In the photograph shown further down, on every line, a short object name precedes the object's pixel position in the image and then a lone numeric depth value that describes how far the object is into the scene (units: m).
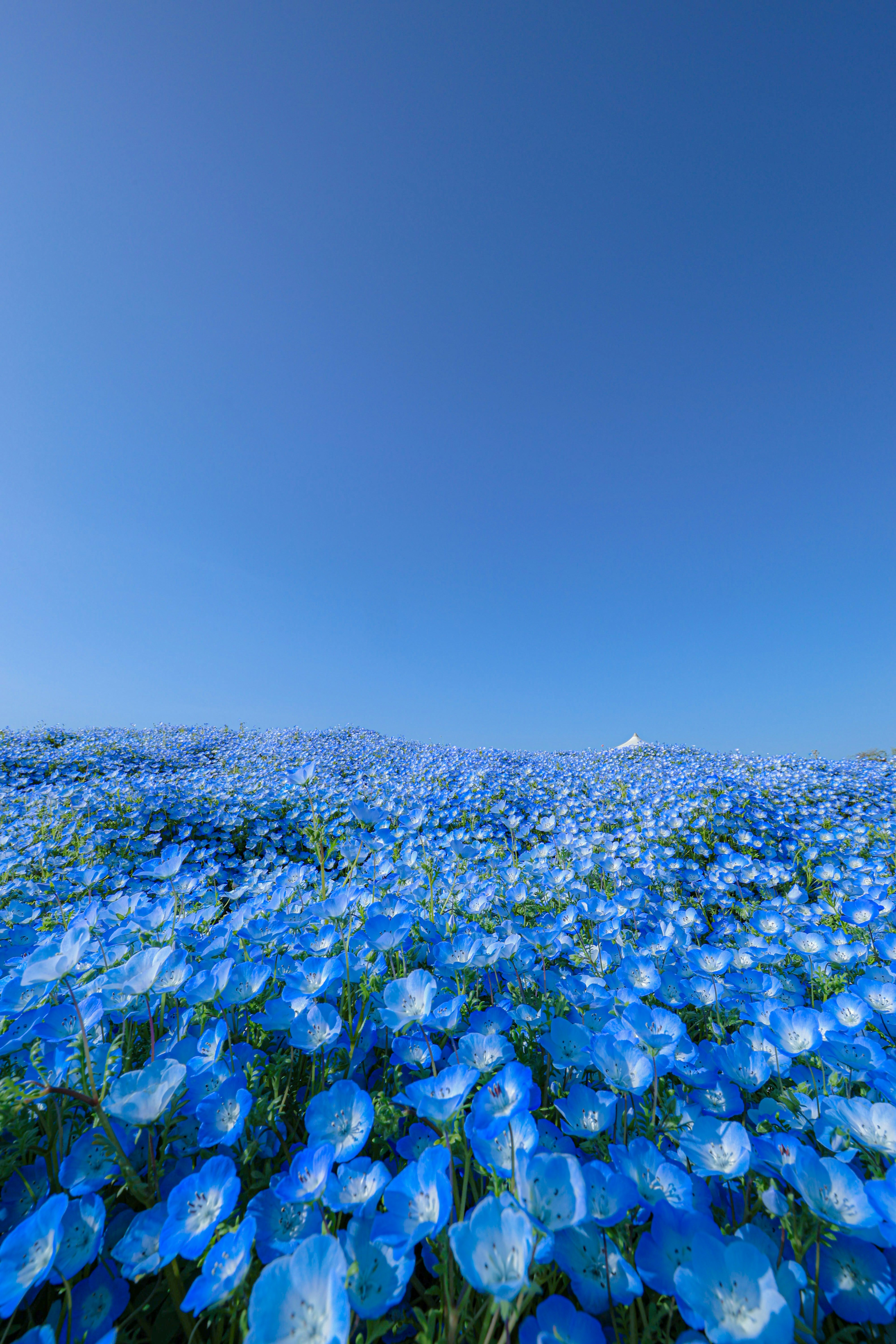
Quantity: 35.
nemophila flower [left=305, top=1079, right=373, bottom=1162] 0.25
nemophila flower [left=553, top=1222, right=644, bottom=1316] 0.20
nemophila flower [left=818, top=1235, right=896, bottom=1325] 0.20
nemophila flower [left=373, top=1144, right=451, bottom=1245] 0.21
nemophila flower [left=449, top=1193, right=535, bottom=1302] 0.18
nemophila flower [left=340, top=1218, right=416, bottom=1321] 0.19
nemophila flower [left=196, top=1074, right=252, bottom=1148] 0.25
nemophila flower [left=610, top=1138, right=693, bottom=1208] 0.23
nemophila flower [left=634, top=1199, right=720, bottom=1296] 0.21
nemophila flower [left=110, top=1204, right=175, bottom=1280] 0.21
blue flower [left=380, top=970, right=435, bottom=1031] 0.30
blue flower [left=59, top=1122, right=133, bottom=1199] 0.24
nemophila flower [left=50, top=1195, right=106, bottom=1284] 0.21
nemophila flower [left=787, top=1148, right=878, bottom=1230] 0.21
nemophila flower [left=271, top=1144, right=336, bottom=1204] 0.22
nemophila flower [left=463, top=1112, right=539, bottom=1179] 0.22
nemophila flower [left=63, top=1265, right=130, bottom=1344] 0.21
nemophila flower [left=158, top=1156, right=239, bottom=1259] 0.21
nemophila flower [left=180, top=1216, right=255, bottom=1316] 0.19
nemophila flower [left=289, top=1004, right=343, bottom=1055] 0.29
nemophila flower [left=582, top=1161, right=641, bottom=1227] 0.21
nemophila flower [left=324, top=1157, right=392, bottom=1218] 0.22
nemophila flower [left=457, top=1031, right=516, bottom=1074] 0.28
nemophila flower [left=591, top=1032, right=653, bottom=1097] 0.27
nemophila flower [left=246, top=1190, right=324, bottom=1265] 0.22
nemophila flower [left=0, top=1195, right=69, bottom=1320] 0.20
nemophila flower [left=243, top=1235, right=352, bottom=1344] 0.18
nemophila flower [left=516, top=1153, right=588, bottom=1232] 0.20
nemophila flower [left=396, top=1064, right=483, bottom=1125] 0.23
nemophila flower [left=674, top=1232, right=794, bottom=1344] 0.18
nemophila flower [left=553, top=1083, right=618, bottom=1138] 0.26
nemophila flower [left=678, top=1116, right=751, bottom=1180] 0.24
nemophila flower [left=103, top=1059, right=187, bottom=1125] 0.23
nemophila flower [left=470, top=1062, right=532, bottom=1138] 0.23
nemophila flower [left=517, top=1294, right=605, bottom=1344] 0.20
